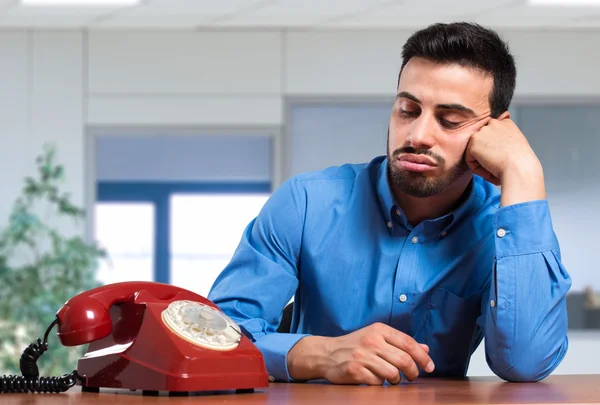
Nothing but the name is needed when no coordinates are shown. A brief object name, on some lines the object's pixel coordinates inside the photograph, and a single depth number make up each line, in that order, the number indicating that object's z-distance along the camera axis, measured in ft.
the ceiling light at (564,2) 18.04
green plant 19.03
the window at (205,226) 29.37
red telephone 3.61
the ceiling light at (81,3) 17.94
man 4.72
